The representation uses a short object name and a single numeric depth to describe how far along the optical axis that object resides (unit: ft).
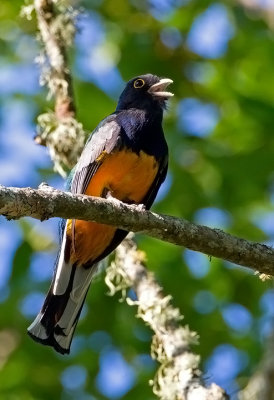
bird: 34.09
